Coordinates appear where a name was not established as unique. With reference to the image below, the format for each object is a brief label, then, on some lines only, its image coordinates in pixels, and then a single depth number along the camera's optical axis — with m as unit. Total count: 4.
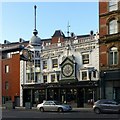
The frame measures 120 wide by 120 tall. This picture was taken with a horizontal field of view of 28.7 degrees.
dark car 23.21
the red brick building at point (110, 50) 31.17
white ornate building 33.37
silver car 27.46
